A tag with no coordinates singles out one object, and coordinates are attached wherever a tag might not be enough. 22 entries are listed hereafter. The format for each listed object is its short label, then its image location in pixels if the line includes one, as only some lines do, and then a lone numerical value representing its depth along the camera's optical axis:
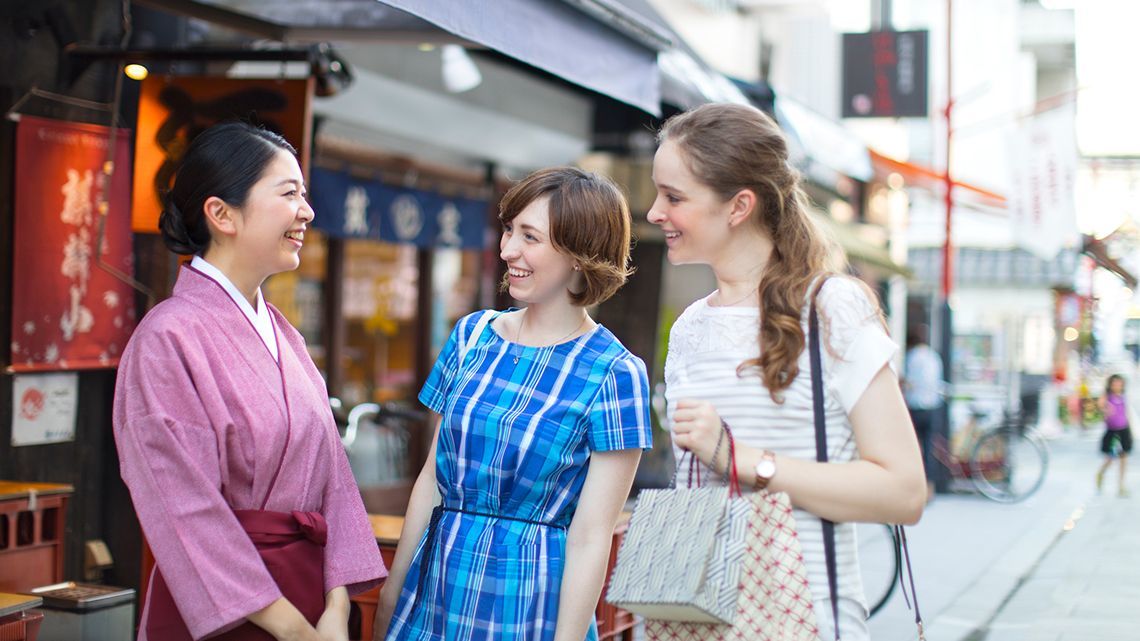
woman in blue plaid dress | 2.86
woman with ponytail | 2.29
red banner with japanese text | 5.43
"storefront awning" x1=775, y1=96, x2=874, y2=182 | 9.88
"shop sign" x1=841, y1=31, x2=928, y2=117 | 15.81
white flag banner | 16.53
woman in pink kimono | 2.54
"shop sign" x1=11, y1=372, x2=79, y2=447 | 5.60
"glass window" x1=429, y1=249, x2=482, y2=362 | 12.08
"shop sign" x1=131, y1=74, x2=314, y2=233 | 5.50
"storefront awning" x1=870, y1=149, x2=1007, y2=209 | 18.80
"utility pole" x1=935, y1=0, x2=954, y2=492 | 15.50
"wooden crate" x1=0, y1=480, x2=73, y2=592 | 4.67
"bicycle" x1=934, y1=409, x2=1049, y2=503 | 14.75
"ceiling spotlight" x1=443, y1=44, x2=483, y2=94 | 9.81
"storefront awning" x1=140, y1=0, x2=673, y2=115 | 4.25
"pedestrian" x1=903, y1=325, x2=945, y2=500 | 14.57
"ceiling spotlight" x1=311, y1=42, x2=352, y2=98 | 5.47
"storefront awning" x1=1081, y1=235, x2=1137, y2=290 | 29.58
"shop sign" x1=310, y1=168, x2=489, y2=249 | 8.92
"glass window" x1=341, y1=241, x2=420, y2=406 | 11.09
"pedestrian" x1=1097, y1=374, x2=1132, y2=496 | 15.80
